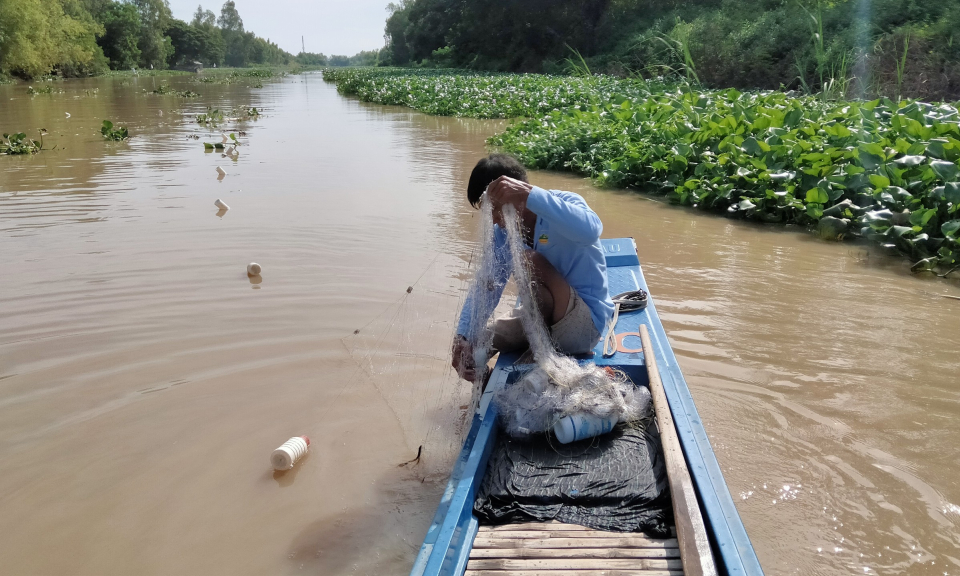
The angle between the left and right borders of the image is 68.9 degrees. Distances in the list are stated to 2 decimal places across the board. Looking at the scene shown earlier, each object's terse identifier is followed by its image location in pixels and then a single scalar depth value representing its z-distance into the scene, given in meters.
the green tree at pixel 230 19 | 112.88
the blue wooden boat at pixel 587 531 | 1.87
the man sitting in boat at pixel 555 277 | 2.72
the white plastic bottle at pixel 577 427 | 2.46
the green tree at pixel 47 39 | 34.00
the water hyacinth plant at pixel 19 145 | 10.42
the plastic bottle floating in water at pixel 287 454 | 2.97
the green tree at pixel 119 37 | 57.81
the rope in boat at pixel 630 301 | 3.51
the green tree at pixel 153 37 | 64.75
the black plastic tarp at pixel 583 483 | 2.19
